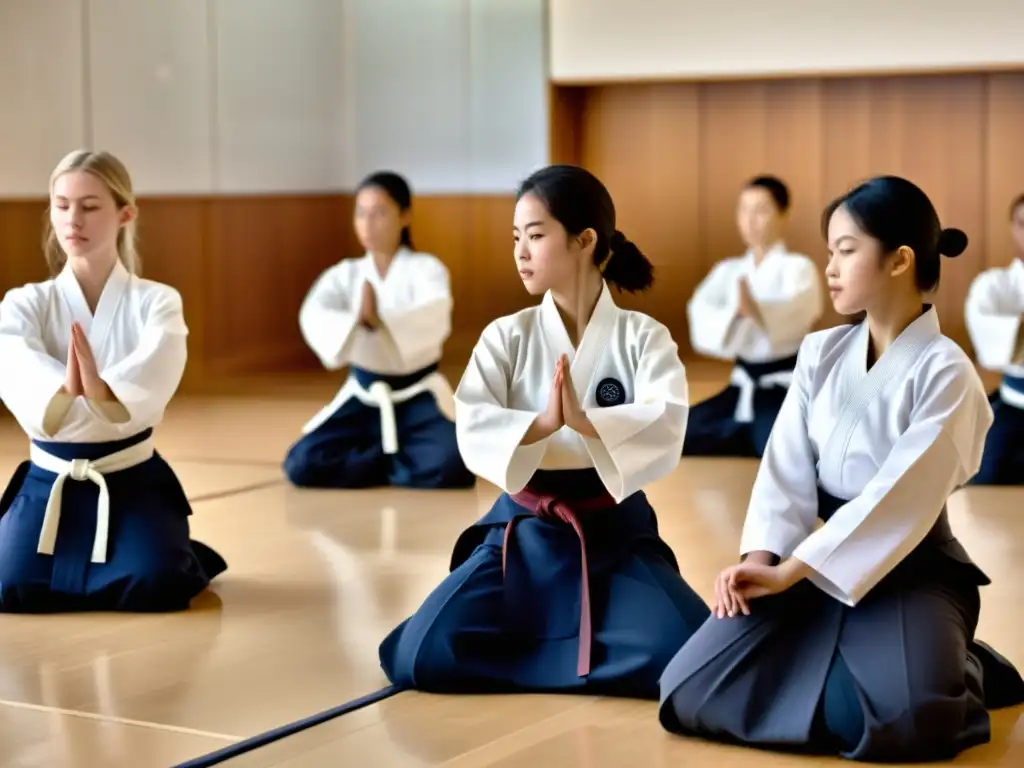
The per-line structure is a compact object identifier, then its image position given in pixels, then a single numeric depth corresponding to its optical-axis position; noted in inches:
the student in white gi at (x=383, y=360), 223.9
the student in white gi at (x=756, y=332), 251.1
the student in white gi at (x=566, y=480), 120.8
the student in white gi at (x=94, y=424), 149.5
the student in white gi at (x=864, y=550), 105.6
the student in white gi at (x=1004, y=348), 221.1
